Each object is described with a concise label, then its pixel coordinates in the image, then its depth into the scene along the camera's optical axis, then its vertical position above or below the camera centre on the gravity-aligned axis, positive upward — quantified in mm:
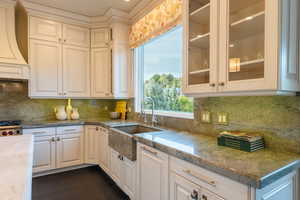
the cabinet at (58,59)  2824 +690
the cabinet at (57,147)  2680 -779
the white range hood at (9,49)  2465 +725
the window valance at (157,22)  2045 +1062
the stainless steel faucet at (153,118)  2500 -271
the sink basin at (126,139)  1887 -478
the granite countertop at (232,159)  896 -374
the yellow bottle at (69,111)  3315 -225
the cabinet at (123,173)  1956 -913
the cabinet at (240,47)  1046 +376
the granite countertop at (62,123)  2592 -381
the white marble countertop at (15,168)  683 -362
